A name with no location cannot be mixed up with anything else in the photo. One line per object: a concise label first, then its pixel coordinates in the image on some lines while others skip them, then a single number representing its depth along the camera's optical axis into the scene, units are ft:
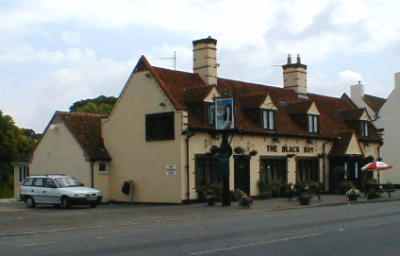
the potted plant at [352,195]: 123.34
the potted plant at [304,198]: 114.62
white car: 114.11
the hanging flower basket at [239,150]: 128.67
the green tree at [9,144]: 216.54
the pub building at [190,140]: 123.54
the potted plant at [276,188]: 137.80
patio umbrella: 140.97
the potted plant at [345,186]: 149.36
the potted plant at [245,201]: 107.24
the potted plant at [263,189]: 135.03
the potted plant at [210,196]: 114.11
